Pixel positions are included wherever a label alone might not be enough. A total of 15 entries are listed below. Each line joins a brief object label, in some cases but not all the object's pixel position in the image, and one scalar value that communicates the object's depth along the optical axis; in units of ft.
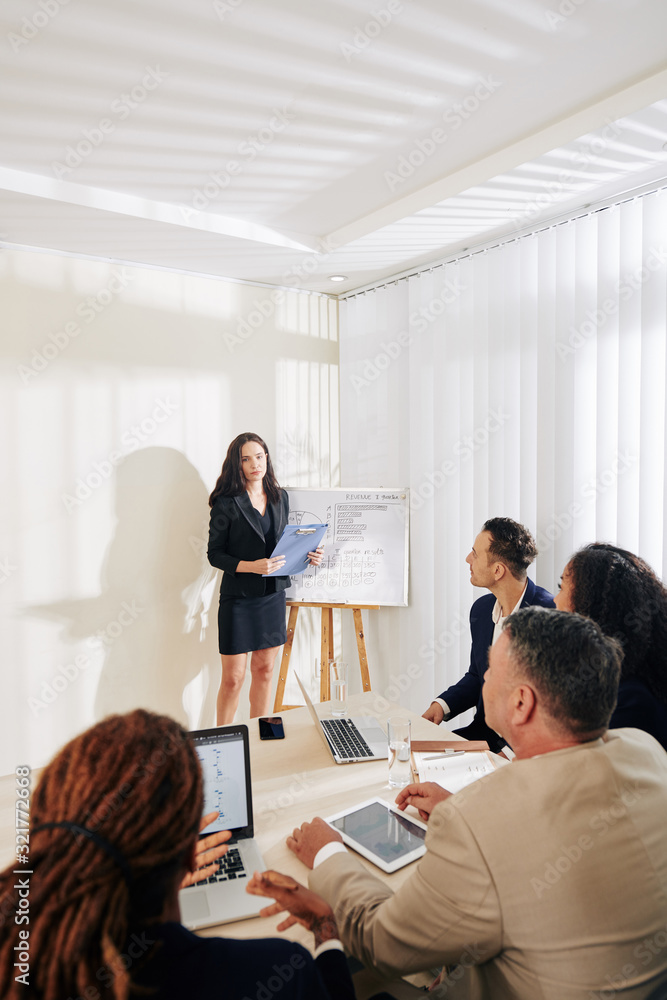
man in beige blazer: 3.40
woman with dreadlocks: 2.34
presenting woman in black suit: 11.48
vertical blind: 8.50
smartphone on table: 6.71
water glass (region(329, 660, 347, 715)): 7.23
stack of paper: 5.66
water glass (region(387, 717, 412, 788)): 5.70
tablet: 4.76
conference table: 4.49
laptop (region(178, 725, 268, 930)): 4.61
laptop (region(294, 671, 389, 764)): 6.32
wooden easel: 12.01
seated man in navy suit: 8.42
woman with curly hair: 5.49
